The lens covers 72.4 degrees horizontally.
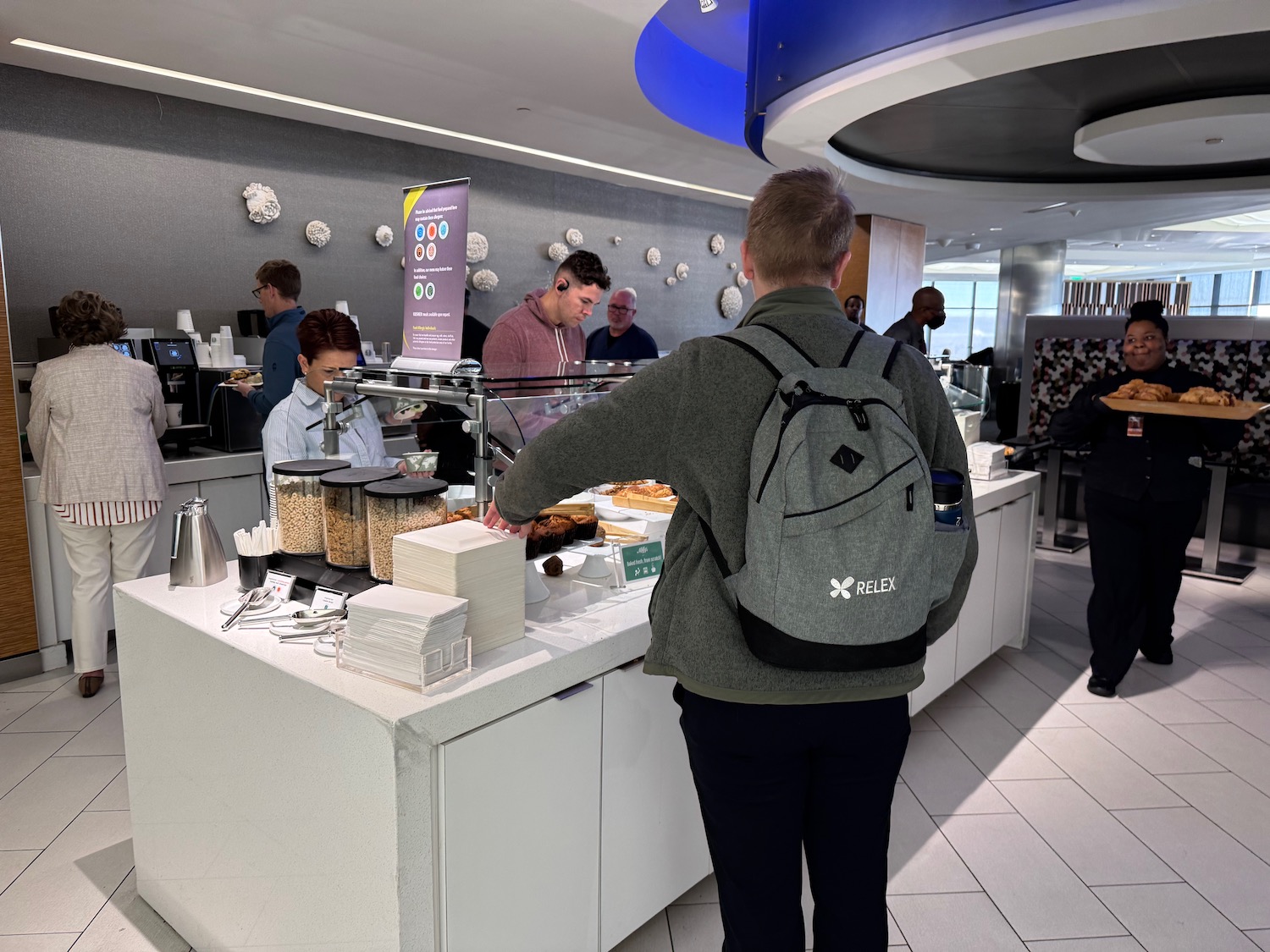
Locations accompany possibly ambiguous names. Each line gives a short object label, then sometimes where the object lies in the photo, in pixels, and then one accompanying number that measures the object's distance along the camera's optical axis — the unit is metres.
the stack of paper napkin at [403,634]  1.56
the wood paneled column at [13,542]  3.72
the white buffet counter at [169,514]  3.89
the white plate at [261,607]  1.99
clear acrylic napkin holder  1.57
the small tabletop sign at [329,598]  1.95
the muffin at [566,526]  2.37
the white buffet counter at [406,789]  1.56
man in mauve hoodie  3.69
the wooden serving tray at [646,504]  2.79
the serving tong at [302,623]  1.84
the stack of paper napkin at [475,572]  1.69
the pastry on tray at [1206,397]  3.62
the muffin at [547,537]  2.30
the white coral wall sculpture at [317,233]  5.77
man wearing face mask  5.71
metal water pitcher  2.14
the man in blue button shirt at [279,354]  3.97
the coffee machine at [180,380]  4.39
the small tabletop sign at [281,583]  2.06
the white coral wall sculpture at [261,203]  5.43
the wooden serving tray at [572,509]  2.53
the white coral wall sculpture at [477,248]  6.80
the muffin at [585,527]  2.45
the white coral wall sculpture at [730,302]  9.74
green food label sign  2.11
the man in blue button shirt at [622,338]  6.14
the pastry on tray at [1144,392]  3.71
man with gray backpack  1.32
